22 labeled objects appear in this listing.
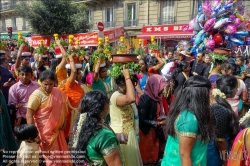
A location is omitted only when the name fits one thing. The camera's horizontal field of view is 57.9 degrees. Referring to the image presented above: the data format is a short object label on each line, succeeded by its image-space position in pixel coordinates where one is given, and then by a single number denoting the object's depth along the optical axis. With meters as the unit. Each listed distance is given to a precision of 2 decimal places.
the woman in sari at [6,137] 2.88
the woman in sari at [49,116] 2.88
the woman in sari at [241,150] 1.73
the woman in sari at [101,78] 3.87
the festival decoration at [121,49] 5.36
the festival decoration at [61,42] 4.20
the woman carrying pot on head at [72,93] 3.53
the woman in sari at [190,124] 1.75
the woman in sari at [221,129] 2.20
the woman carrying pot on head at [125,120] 2.57
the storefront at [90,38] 11.27
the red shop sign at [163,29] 14.96
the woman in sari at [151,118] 3.10
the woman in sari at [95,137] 1.64
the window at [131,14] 20.33
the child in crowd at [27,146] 2.54
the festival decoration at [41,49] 5.30
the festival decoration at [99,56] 3.96
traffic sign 8.20
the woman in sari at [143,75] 4.78
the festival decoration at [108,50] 4.24
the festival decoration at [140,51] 7.90
